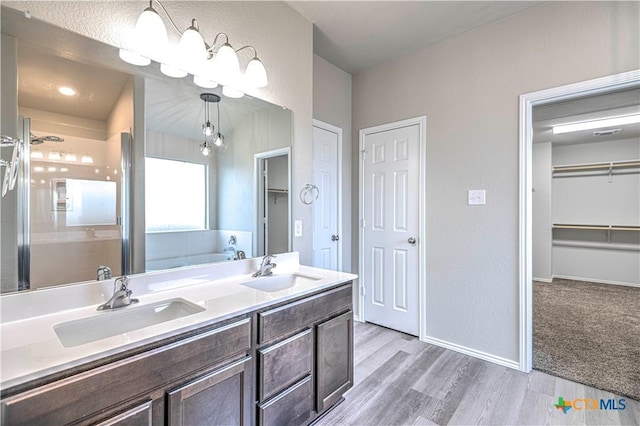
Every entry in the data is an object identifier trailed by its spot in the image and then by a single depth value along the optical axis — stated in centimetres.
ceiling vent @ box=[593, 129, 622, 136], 421
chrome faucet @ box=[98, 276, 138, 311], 122
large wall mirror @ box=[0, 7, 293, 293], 114
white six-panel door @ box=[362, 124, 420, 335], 281
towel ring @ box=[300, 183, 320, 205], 227
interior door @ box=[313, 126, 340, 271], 288
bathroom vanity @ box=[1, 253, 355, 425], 82
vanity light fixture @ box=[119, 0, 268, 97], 134
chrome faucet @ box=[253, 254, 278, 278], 184
